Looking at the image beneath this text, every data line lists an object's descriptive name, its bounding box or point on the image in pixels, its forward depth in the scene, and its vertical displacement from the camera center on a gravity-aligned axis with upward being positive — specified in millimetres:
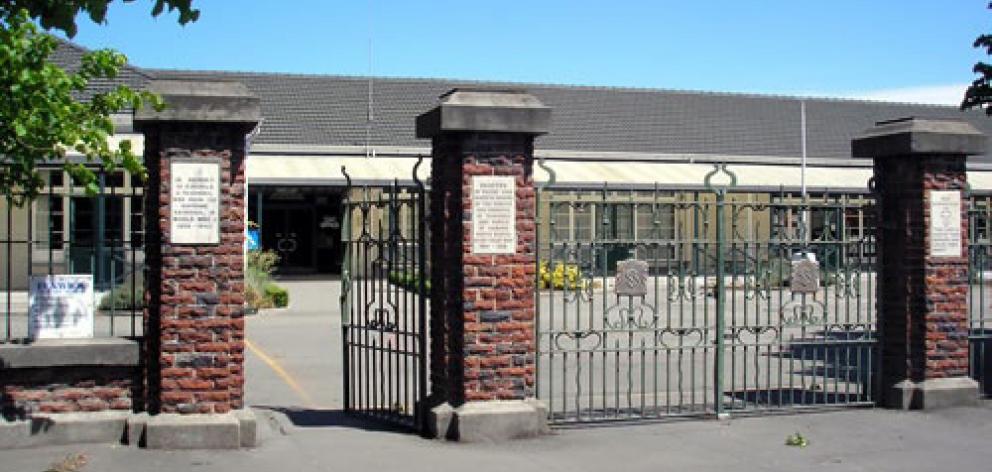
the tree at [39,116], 6809 +864
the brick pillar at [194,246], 8055 -5
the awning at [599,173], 31703 +2480
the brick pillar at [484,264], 8508 -134
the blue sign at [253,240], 25469 +153
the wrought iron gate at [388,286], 8867 -340
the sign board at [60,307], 8180 -485
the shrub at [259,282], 22297 -785
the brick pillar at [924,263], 10039 -120
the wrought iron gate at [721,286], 9164 -338
